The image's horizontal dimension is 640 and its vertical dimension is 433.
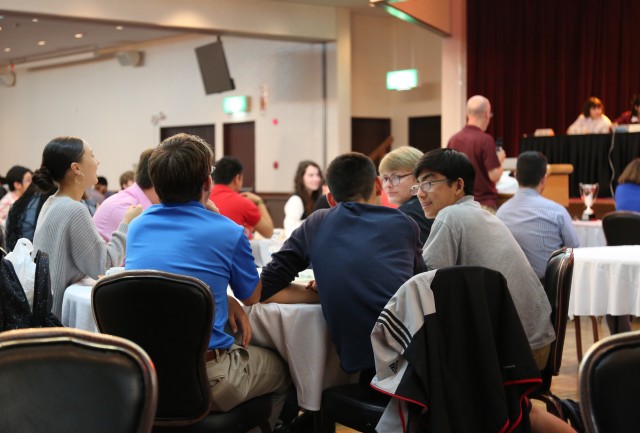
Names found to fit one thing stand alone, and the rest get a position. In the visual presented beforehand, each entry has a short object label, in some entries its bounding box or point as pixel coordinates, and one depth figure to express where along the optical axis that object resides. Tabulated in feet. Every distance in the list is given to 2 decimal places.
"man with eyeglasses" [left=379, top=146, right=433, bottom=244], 13.24
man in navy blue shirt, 9.38
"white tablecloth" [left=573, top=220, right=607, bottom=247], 23.86
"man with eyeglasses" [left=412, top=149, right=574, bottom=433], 10.28
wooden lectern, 29.30
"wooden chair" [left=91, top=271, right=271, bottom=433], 8.13
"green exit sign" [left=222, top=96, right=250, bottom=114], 49.06
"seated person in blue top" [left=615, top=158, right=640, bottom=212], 22.98
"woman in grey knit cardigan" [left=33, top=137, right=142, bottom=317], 11.61
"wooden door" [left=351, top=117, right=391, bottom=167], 47.05
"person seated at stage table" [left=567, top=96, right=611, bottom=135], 35.38
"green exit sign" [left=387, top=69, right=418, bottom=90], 42.73
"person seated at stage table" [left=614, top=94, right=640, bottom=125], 34.81
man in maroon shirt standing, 22.12
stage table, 31.04
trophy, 25.07
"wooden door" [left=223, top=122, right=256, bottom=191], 49.65
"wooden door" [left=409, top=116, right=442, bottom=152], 45.80
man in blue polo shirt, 8.88
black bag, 9.60
